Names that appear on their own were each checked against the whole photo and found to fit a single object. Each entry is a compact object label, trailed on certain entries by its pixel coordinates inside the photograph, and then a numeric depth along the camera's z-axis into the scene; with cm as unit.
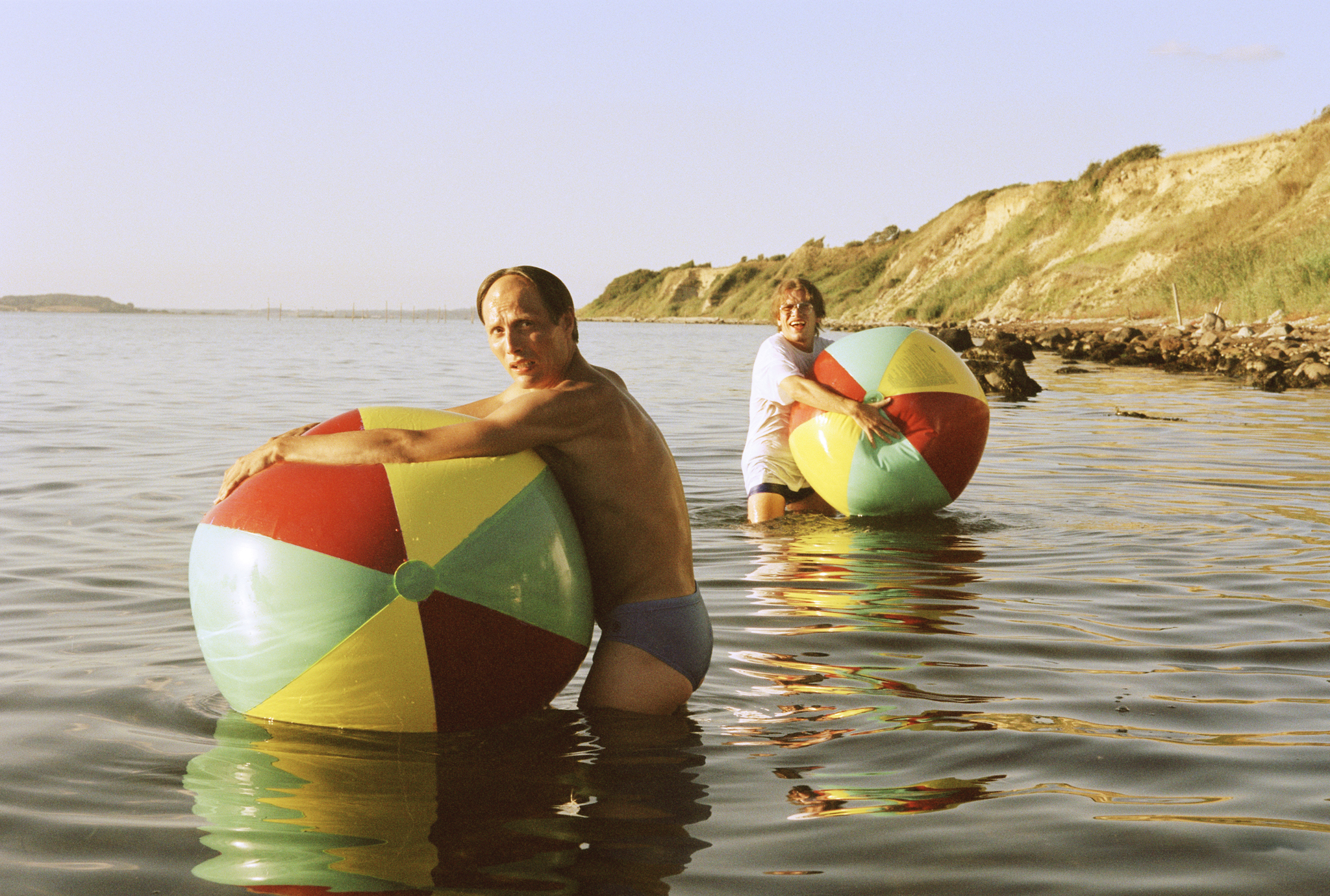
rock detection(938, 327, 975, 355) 3291
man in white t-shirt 864
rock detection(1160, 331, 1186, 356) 3186
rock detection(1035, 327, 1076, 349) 3991
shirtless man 411
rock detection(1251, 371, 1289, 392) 2220
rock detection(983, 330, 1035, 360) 3125
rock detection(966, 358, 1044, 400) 2178
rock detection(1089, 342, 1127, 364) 3362
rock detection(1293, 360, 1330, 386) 2283
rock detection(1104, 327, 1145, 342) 3619
